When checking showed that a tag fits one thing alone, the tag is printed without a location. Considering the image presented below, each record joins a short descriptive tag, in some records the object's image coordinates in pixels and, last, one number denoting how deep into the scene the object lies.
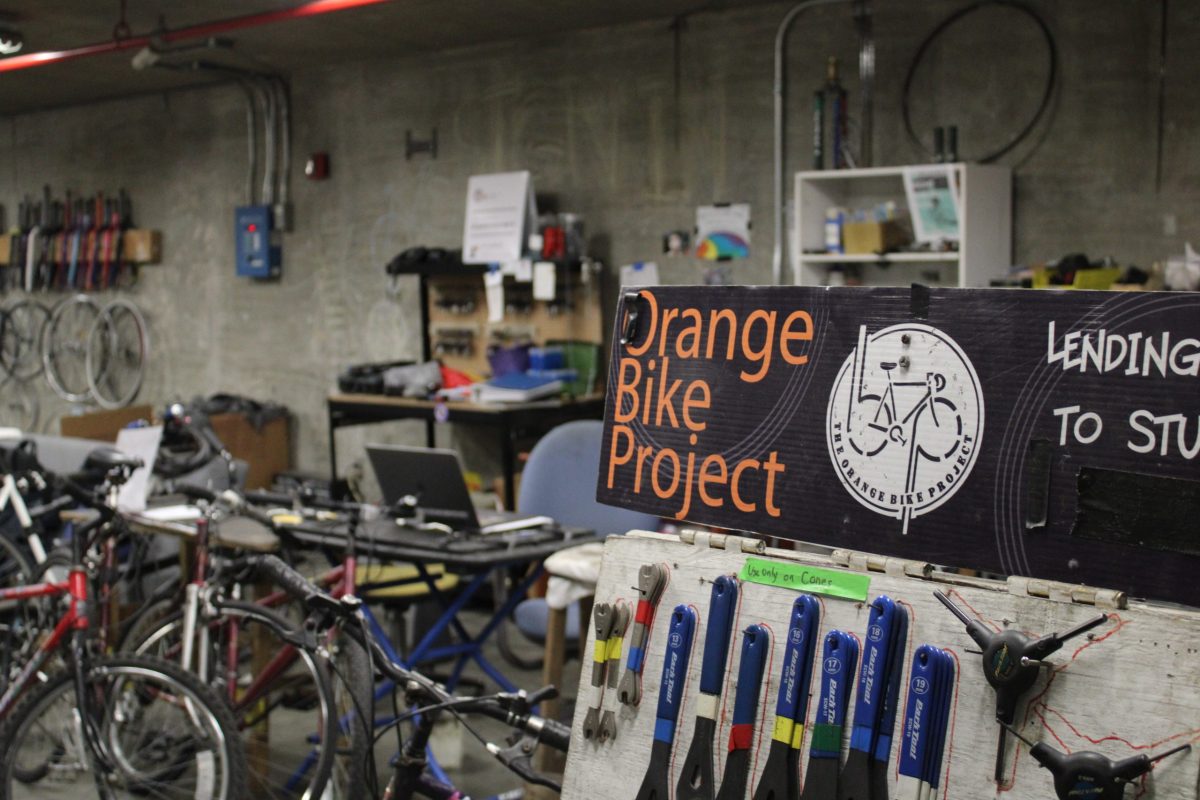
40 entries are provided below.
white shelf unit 4.72
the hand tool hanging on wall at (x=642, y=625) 1.50
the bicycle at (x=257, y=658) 2.69
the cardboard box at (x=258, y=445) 7.38
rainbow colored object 5.77
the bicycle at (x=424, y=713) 1.77
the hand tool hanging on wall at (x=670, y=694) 1.46
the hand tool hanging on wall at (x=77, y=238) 8.97
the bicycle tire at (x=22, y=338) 9.50
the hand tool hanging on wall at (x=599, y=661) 1.52
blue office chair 4.11
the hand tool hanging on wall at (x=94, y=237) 8.84
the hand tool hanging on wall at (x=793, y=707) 1.37
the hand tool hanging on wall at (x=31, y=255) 9.23
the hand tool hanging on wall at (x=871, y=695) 1.32
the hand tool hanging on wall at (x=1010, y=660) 1.21
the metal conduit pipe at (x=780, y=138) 5.50
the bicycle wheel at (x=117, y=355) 8.78
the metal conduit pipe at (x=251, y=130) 7.85
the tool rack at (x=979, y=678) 1.17
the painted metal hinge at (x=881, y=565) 1.35
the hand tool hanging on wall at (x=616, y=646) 1.52
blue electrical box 7.72
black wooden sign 1.25
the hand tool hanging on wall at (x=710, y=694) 1.43
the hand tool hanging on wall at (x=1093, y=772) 1.14
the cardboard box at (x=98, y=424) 7.16
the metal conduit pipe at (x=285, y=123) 7.69
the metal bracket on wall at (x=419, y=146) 6.96
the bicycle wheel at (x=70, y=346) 9.11
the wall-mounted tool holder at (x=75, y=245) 8.73
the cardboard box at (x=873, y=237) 4.98
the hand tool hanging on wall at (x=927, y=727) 1.28
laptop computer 3.53
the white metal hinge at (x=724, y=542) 1.47
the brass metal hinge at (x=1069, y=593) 1.22
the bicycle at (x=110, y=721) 2.74
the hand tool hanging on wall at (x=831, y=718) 1.33
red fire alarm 7.42
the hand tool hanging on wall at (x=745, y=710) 1.40
